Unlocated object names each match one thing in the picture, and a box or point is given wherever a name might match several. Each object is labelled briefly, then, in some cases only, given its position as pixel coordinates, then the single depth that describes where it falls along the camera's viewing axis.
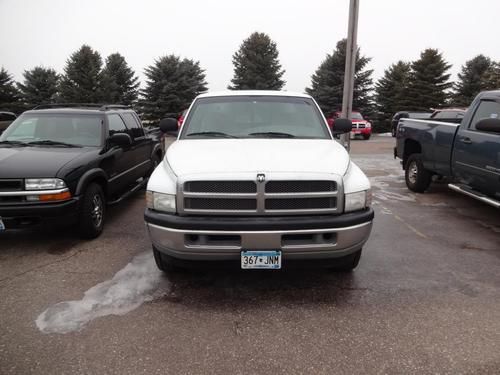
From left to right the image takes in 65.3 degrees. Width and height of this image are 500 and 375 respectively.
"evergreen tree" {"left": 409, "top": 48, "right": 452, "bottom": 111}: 33.41
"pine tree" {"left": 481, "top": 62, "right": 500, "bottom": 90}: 35.38
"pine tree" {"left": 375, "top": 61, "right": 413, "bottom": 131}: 33.56
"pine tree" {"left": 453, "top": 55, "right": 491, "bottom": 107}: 42.09
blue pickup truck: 5.22
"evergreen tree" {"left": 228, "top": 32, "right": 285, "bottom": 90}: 40.00
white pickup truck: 3.12
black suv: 4.30
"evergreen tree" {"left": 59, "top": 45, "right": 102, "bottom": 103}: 36.28
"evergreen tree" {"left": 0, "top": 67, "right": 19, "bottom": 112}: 35.53
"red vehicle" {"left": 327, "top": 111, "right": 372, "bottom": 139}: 22.80
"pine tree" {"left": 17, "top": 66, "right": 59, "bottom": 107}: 37.44
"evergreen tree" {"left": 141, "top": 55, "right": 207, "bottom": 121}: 33.00
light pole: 8.02
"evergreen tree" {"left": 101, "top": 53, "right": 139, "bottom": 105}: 36.94
